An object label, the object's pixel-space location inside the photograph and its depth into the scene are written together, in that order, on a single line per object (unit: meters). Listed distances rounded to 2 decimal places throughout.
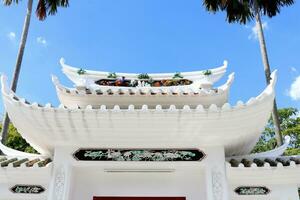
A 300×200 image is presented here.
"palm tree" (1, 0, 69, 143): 12.55
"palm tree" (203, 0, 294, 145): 15.94
